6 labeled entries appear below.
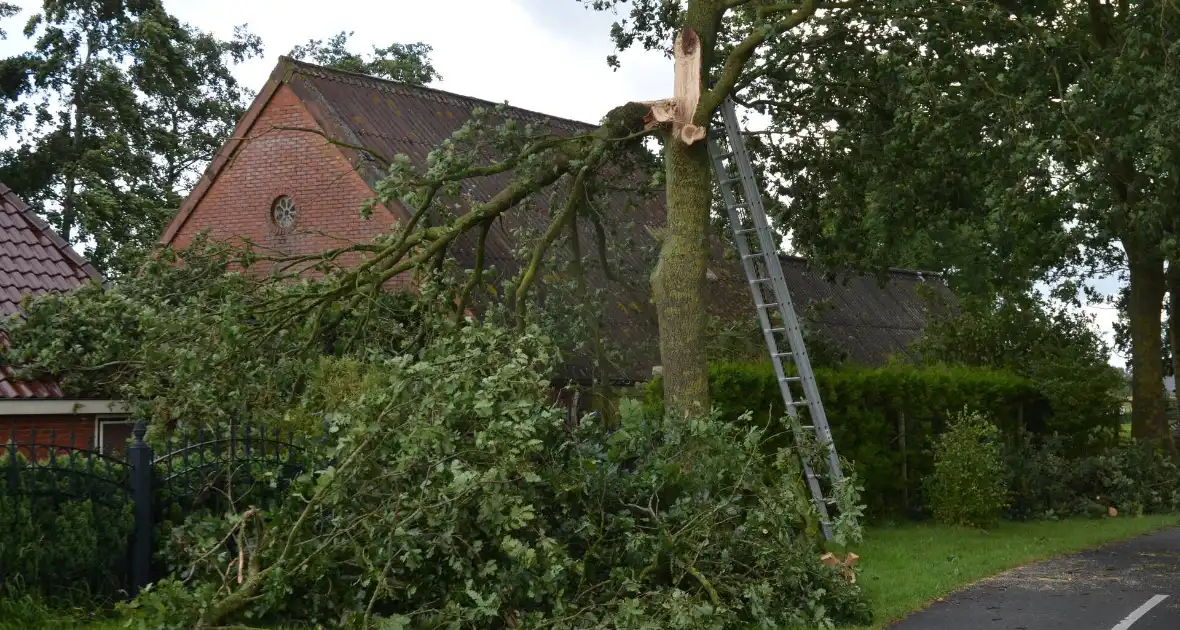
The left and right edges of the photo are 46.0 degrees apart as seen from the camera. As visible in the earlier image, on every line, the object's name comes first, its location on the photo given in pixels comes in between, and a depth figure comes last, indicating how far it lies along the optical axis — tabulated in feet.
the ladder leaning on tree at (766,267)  51.19
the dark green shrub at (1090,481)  65.46
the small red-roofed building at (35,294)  49.14
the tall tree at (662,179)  47.85
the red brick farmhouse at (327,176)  75.87
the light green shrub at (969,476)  57.31
